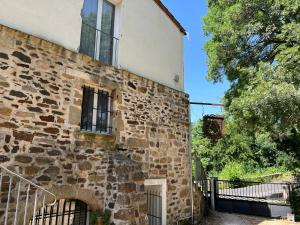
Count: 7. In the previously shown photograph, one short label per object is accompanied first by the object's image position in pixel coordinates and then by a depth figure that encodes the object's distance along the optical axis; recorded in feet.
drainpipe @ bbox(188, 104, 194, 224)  30.53
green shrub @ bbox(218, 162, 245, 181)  61.26
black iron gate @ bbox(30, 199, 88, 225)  18.90
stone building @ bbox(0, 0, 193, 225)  17.12
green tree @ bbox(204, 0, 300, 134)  23.06
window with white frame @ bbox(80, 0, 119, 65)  22.82
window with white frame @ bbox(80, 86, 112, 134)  21.25
